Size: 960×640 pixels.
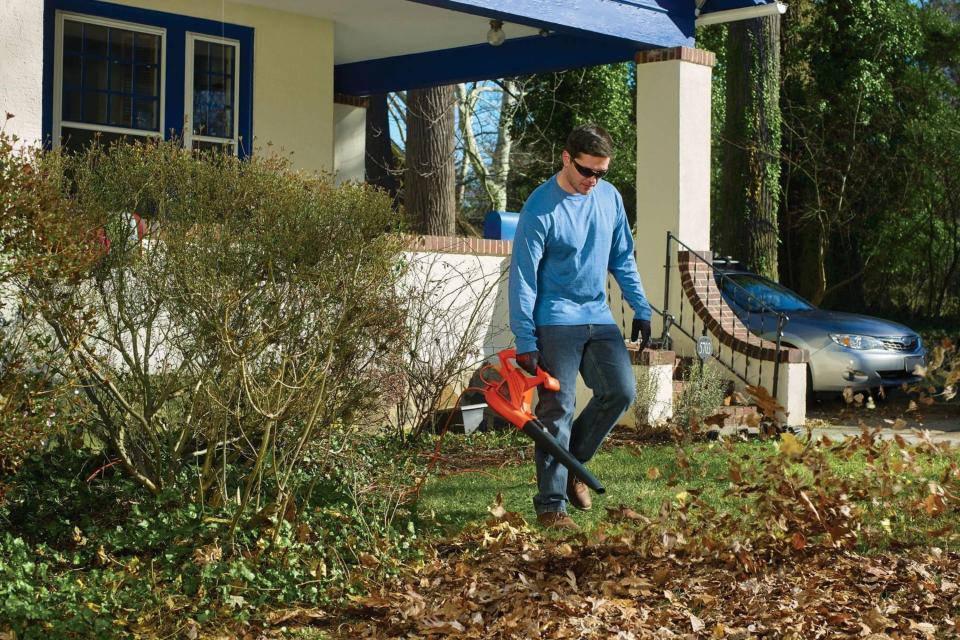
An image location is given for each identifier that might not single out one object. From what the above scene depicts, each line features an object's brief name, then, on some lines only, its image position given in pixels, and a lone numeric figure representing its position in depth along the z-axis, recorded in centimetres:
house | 1063
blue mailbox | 1116
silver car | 1266
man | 568
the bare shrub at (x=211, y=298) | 523
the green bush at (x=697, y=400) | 945
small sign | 1011
